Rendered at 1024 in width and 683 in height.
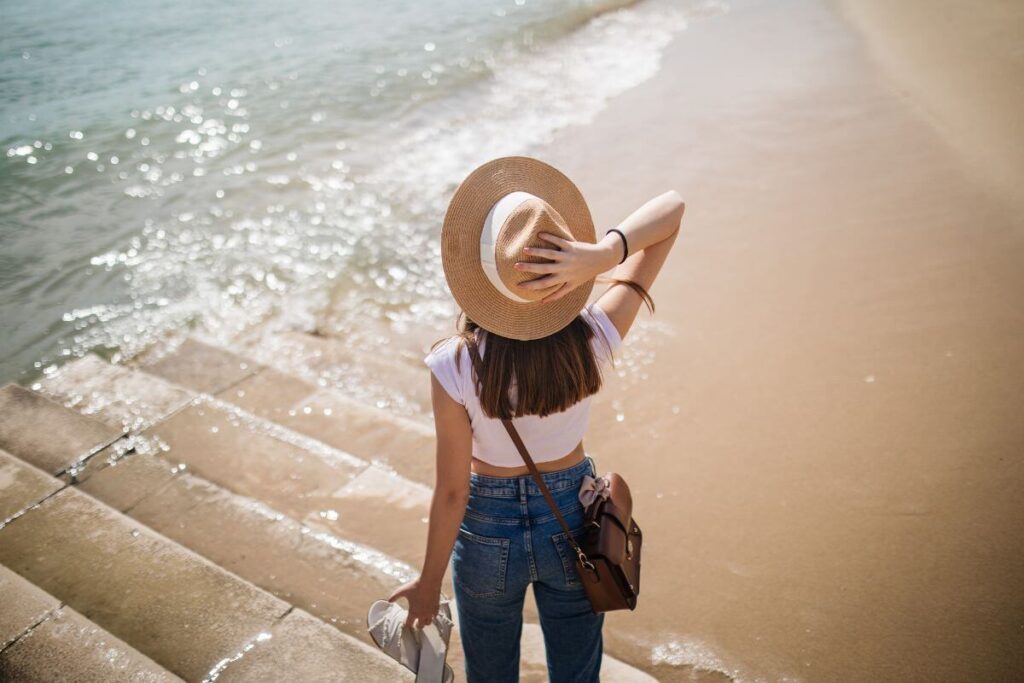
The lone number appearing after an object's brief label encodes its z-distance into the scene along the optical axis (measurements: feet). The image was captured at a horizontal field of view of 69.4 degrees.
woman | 5.75
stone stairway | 8.89
